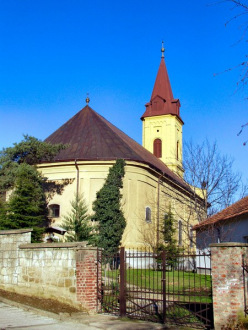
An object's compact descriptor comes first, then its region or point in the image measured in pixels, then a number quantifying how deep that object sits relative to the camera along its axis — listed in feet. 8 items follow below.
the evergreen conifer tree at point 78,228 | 65.63
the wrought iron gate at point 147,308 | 33.53
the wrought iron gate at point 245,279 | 29.67
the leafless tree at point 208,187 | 83.46
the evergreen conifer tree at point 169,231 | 87.62
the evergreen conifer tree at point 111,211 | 86.12
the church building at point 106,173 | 94.79
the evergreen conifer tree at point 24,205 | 69.41
